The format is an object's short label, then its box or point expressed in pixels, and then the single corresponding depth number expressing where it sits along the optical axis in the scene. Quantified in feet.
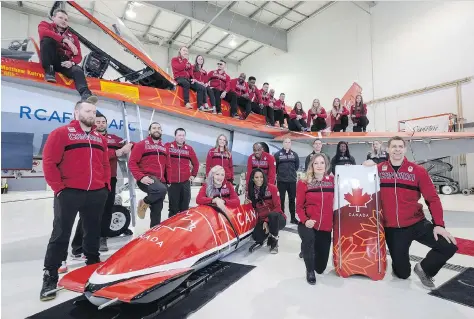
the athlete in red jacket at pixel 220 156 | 14.97
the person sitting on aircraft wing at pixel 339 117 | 26.61
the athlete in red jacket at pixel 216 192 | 10.91
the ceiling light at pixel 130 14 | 40.83
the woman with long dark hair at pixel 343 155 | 17.81
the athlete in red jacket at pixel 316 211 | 9.05
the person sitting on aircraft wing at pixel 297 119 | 25.45
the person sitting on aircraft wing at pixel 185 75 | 17.39
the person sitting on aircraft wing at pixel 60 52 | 11.00
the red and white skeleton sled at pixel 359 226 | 8.93
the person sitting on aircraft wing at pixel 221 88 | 19.69
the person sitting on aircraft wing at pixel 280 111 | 26.63
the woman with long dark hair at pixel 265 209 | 11.66
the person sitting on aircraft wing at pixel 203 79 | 18.36
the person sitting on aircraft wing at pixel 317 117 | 26.71
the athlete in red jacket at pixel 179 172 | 12.91
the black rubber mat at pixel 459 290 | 7.24
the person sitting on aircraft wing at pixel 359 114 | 26.58
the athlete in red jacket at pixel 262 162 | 15.73
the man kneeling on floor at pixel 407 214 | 8.28
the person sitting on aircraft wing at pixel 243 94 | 21.85
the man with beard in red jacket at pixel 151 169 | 11.54
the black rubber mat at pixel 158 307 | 6.54
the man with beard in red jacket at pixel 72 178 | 7.51
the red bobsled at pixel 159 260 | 6.18
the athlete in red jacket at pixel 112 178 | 11.33
